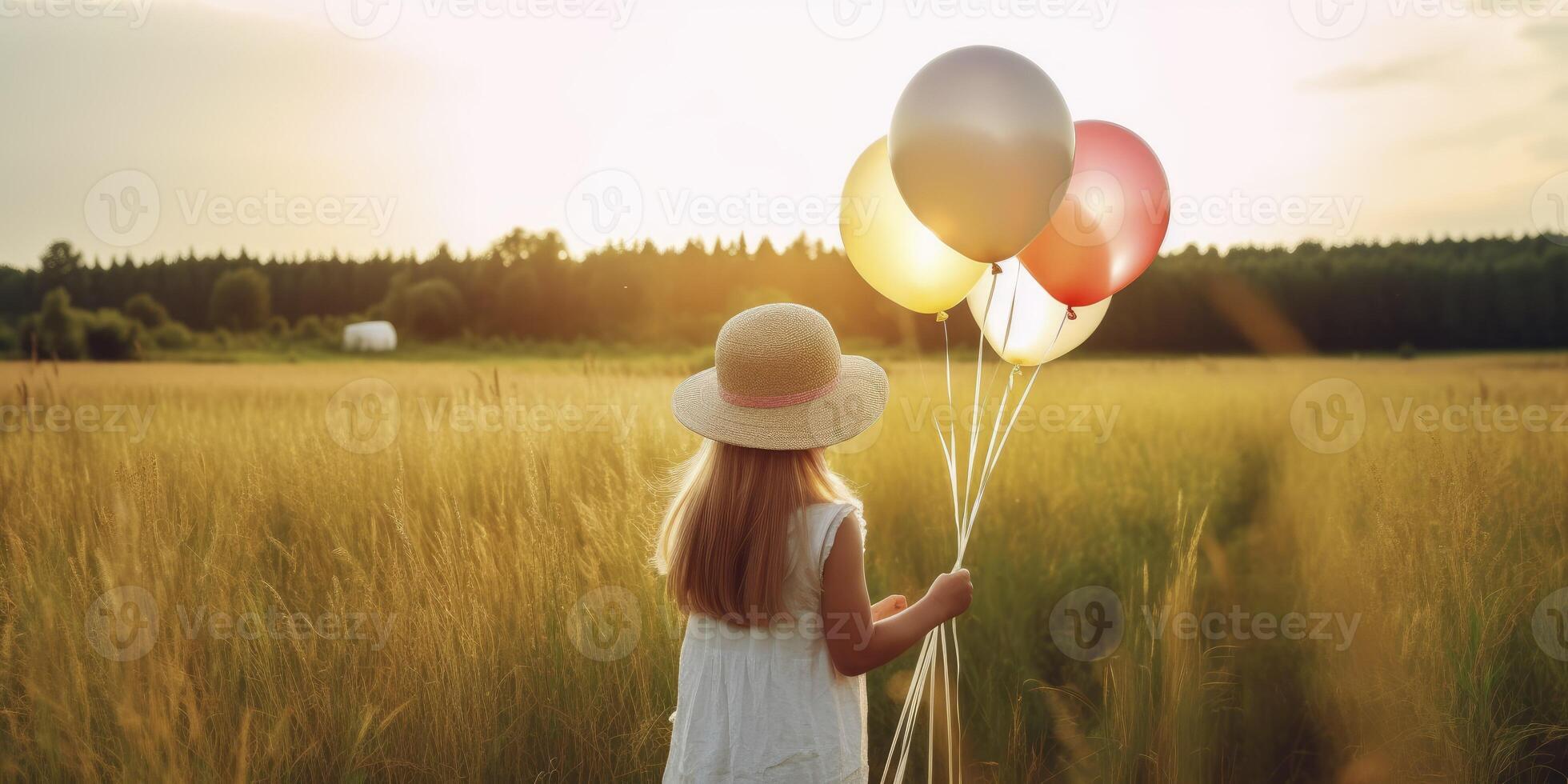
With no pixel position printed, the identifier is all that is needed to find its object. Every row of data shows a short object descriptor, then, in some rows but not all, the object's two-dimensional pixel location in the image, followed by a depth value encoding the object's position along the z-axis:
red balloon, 2.57
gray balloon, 2.20
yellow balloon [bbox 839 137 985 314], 2.69
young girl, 1.74
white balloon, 2.99
